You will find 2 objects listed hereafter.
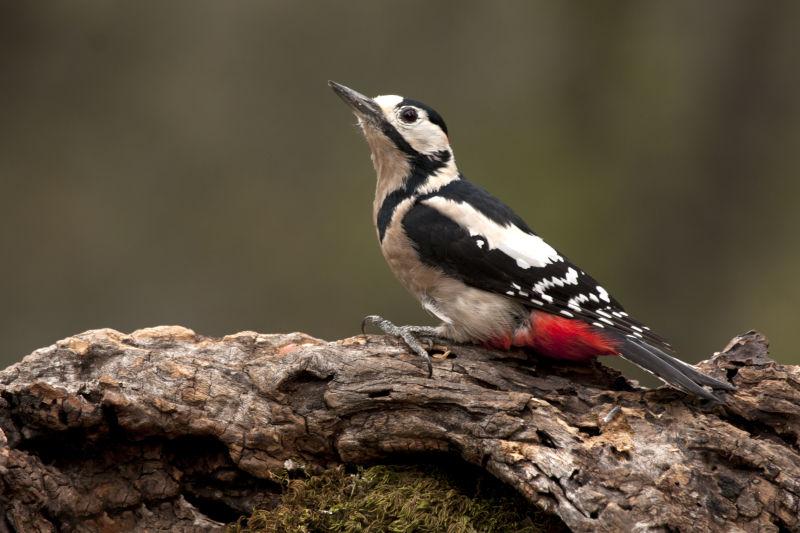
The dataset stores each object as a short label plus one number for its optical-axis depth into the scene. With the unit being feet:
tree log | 18.86
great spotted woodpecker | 22.56
